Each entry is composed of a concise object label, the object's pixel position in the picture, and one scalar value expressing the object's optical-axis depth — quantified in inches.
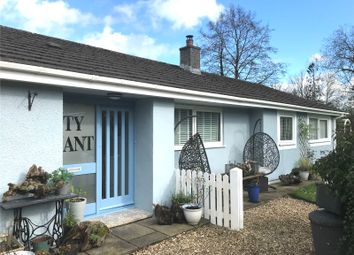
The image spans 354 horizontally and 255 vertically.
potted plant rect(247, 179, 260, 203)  310.3
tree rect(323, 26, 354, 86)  1233.4
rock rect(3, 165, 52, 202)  175.0
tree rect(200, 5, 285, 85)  1144.8
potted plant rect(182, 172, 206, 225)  235.0
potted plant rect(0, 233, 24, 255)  154.2
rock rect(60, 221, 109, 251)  187.3
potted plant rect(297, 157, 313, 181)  456.5
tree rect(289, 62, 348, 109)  1338.0
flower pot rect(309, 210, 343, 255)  170.1
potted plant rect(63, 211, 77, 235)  196.7
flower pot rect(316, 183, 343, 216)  171.8
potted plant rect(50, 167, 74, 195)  189.6
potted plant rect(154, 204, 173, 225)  238.4
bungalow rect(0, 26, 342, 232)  185.3
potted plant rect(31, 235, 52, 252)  174.6
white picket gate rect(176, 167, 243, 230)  228.8
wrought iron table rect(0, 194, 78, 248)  172.8
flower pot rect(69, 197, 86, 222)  208.5
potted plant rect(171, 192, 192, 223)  244.1
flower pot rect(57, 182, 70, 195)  190.2
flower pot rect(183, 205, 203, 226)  234.4
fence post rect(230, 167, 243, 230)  227.8
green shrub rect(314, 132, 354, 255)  158.9
